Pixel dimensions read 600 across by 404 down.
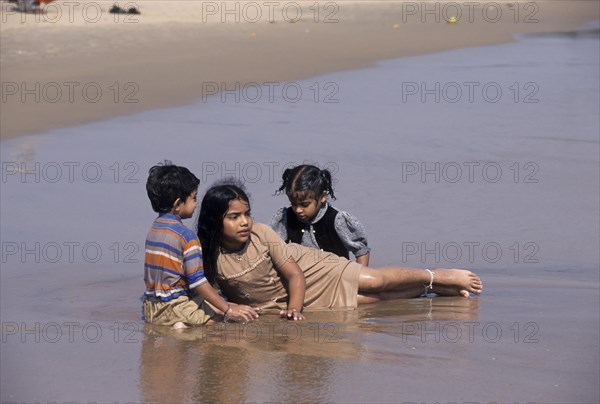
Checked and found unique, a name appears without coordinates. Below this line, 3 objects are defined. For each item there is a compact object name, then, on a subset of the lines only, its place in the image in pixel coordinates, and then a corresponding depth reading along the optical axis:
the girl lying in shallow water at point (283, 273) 11.03
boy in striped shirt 10.69
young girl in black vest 12.09
